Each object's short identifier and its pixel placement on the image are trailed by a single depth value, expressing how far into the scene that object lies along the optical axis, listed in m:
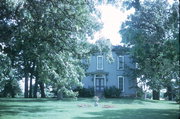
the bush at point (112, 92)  39.50
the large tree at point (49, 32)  14.15
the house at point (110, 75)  41.41
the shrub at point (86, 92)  40.12
